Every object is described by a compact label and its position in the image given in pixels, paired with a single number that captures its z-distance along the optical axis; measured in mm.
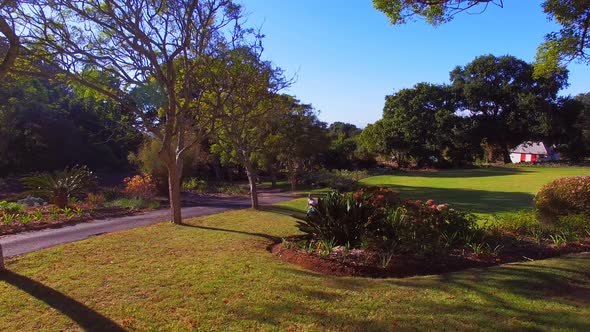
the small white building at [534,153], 69750
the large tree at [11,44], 5895
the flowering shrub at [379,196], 8320
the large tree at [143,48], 9891
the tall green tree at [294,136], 26297
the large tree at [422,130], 52688
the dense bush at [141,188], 19859
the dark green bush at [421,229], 7250
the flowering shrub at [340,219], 7949
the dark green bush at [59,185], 16031
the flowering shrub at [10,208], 13438
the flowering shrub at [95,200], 16442
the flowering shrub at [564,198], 9867
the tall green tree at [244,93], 12797
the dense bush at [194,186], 26766
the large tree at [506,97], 51750
